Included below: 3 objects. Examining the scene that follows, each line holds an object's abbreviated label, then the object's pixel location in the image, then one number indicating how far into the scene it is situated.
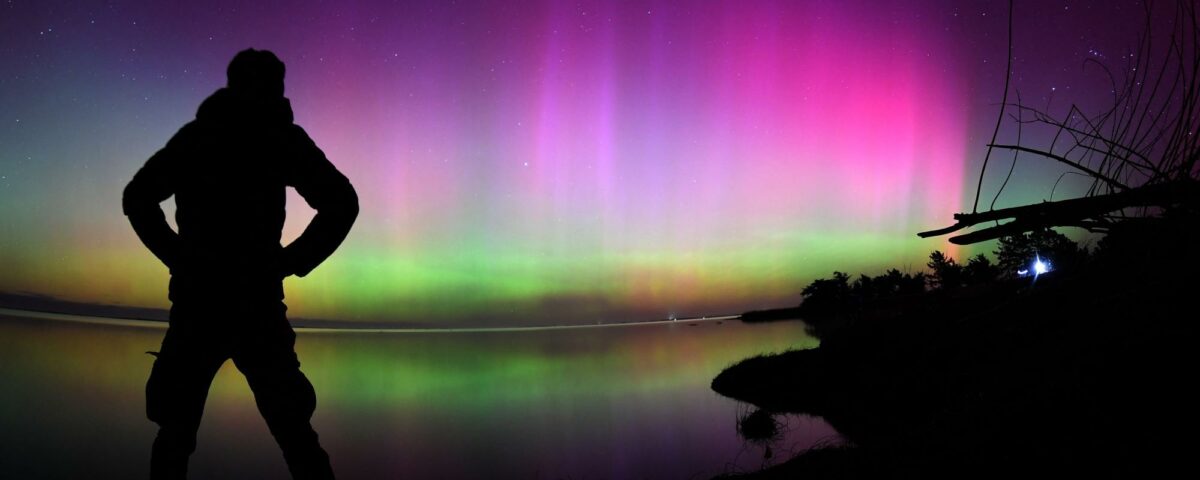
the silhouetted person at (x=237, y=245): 3.66
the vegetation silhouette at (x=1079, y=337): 2.10
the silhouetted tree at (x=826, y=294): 158.38
